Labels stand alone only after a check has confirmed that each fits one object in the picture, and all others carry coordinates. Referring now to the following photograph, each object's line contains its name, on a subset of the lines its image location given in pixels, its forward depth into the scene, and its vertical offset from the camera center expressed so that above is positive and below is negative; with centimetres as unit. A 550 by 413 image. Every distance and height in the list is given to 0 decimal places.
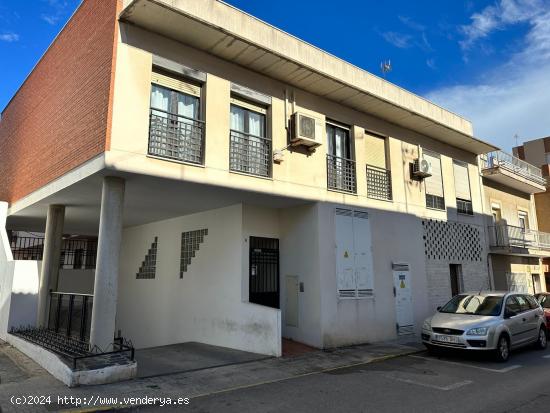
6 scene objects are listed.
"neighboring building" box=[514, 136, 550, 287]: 2483 +883
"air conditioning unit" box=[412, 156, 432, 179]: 1408 +386
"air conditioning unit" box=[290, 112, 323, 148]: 1059 +390
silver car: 920 -101
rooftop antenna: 1469 +758
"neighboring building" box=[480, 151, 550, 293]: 1795 +289
